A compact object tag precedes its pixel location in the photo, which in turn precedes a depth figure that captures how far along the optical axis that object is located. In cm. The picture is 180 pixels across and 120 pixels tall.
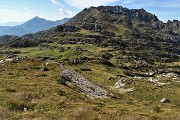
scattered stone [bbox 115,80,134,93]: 5215
